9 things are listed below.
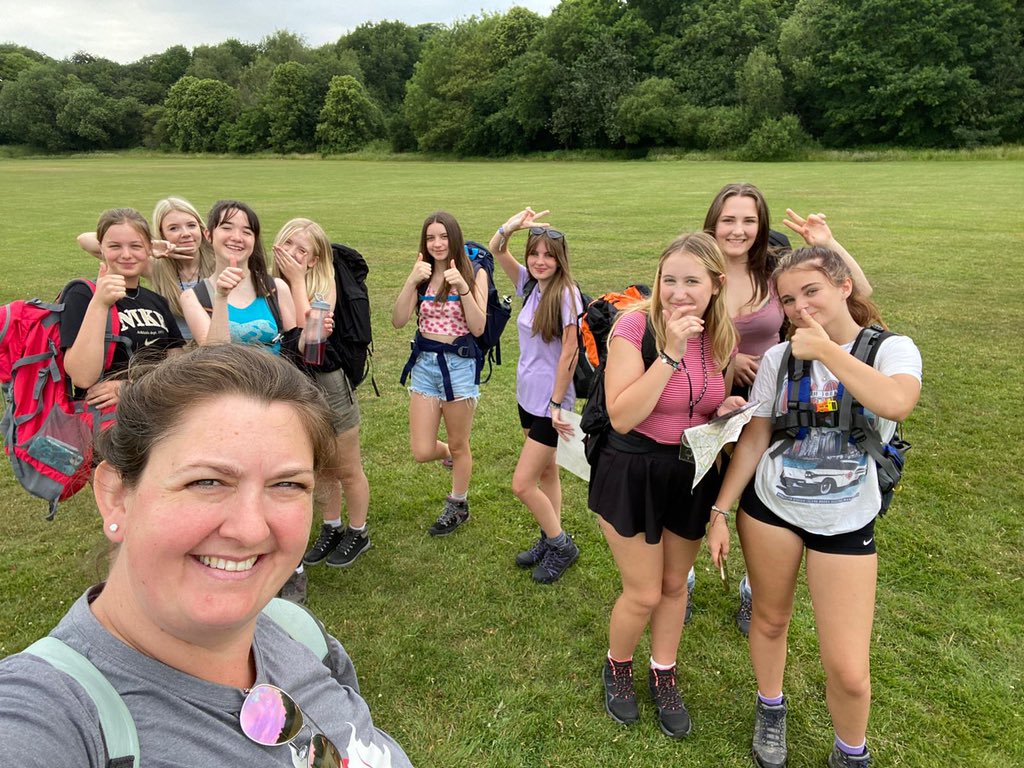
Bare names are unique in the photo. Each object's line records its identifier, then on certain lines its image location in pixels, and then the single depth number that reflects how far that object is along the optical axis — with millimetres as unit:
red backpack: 3246
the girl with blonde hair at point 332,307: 4078
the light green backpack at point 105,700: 1065
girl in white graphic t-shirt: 2443
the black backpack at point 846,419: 2557
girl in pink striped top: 2697
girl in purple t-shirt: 3963
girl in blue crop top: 3652
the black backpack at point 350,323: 4176
